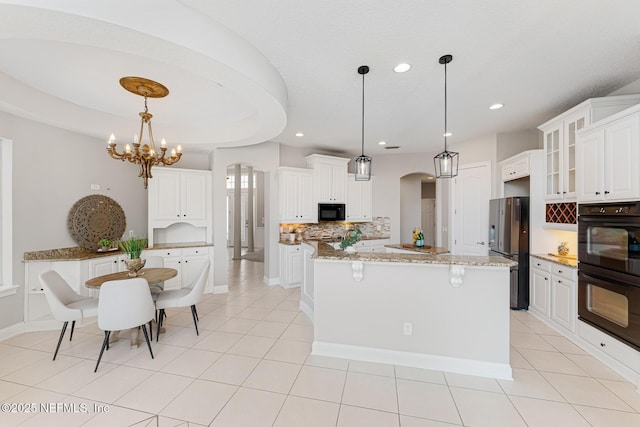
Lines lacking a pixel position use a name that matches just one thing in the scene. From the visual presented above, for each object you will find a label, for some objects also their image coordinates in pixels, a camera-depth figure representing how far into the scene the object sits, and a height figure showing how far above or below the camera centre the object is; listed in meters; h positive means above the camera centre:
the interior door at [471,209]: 4.88 +0.13
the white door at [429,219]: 8.89 -0.11
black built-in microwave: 5.74 +0.09
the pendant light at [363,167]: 2.90 +0.53
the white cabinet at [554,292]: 3.10 -0.97
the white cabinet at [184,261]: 4.64 -0.83
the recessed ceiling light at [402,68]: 2.60 +1.47
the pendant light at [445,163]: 2.54 +0.52
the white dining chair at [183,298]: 3.20 -1.02
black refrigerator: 3.91 -0.38
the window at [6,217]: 3.26 -0.04
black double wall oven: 2.34 -0.50
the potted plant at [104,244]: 4.07 -0.45
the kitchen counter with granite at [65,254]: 3.50 -0.57
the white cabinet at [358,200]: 6.19 +0.37
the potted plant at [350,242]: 3.09 -0.32
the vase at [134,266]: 3.12 -0.60
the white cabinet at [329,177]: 5.68 +0.83
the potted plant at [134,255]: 3.13 -0.49
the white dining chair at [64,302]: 2.76 -0.99
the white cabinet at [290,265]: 5.29 -1.00
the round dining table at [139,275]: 2.96 -0.74
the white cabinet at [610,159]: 2.36 +0.56
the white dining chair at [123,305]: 2.57 -0.89
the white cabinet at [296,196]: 5.33 +0.39
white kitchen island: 2.46 -0.94
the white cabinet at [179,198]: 4.73 +0.30
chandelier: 2.90 +0.76
